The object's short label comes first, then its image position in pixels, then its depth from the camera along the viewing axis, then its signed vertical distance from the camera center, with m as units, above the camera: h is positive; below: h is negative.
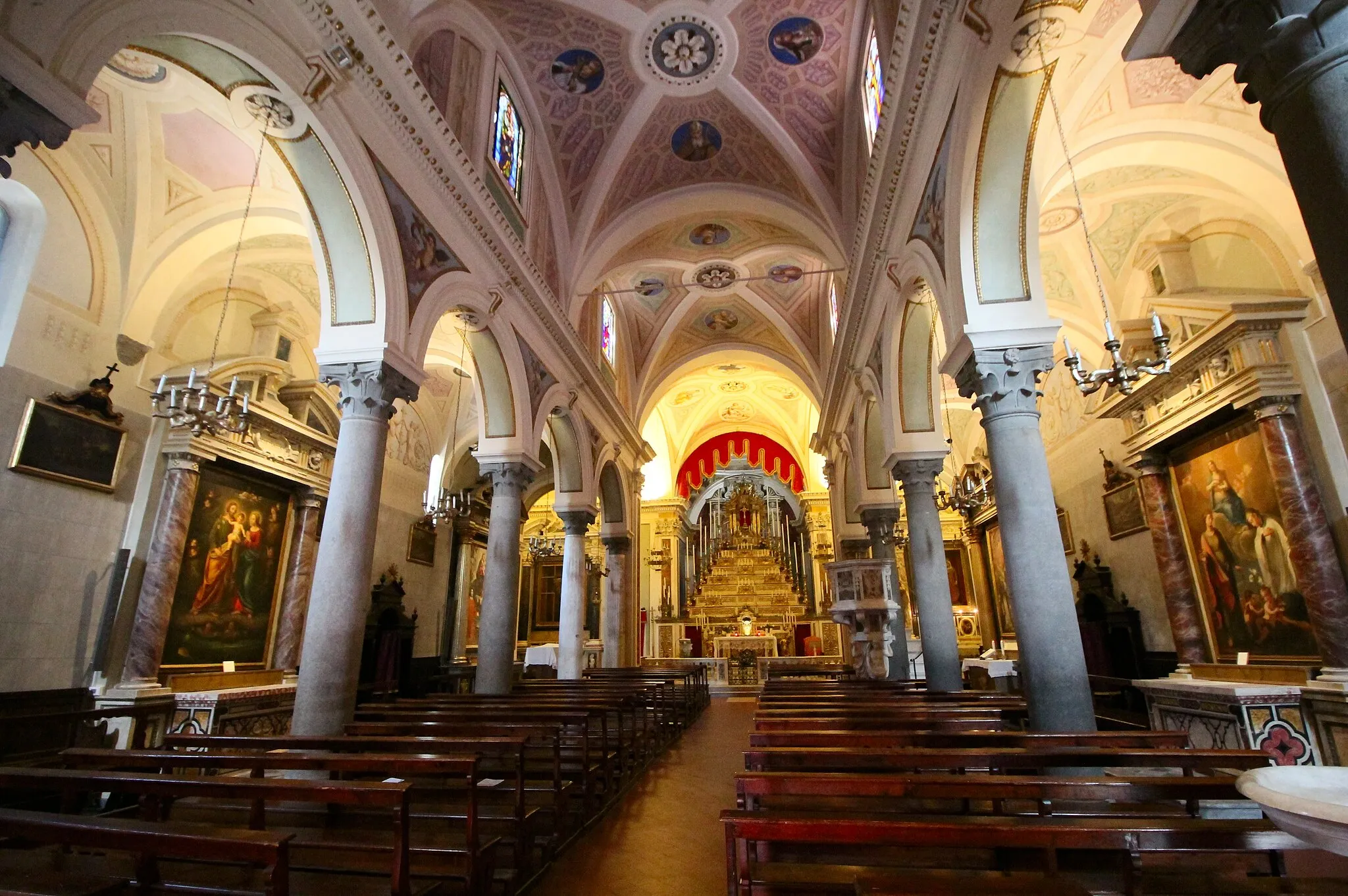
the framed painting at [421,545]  14.44 +2.32
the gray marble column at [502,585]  9.15 +0.91
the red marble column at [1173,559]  8.98 +1.13
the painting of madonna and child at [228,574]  9.13 +1.16
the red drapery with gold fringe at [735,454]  26.92 +7.66
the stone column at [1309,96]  2.22 +1.88
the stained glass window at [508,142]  9.45 +7.38
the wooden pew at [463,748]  3.69 -0.57
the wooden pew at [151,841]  1.90 -0.55
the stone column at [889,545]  11.99 +1.77
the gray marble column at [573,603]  13.41 +0.92
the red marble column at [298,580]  10.62 +1.18
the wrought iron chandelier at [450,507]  10.16 +2.21
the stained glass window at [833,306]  14.31 +7.45
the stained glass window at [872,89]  8.62 +7.42
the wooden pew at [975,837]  1.98 -0.59
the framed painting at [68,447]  7.11 +2.32
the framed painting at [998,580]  16.44 +1.59
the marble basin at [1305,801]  1.56 -0.41
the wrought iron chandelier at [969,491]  10.68 +2.50
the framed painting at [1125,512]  10.55 +2.11
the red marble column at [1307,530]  6.79 +1.16
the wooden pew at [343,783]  2.78 -0.56
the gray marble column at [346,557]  5.75 +0.84
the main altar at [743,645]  22.16 +0.02
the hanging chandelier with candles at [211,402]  5.76 +2.36
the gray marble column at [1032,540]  5.13 +0.83
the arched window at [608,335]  15.46 +7.43
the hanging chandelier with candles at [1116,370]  5.05 +2.14
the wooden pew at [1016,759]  3.13 -0.55
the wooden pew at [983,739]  3.82 -0.55
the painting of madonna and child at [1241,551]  7.64 +1.09
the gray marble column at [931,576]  9.30 +0.95
